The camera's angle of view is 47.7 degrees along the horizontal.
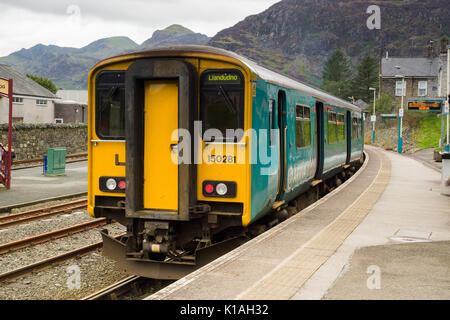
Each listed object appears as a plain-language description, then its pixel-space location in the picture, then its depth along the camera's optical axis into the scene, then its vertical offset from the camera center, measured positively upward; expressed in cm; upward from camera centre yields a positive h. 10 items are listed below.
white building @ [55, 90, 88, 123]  5022 +237
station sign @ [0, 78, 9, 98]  1752 +165
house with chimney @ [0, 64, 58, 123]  4031 +279
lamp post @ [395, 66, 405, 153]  4021 -13
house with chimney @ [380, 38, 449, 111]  7431 +897
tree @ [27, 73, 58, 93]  9256 +979
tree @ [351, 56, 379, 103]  9438 +1116
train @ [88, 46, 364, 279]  690 -21
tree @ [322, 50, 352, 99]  10881 +1464
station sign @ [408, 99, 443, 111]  3691 +251
